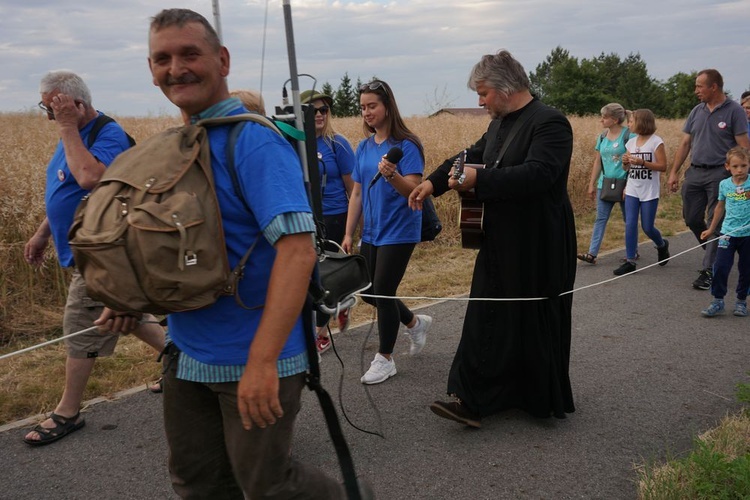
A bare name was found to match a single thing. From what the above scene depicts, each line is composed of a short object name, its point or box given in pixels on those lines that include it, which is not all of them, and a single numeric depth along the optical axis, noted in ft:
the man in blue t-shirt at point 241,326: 6.13
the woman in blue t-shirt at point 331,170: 17.16
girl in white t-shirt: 25.14
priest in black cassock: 11.74
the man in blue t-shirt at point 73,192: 11.35
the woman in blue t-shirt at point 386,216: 14.62
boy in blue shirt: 19.85
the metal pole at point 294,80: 7.89
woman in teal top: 26.78
